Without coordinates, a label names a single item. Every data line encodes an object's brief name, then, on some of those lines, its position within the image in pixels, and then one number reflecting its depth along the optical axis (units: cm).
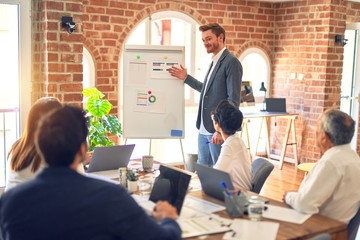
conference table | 206
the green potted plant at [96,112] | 458
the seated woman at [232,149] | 288
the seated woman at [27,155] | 232
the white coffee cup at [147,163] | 324
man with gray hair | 235
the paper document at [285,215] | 226
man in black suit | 151
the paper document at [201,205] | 238
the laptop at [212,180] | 244
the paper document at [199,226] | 206
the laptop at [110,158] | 309
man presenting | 387
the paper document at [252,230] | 203
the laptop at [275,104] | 678
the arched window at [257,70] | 712
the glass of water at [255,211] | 224
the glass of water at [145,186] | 266
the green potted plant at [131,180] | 273
